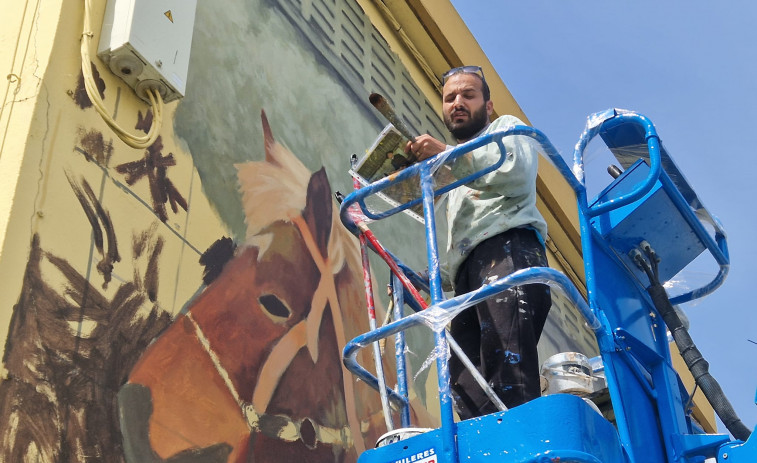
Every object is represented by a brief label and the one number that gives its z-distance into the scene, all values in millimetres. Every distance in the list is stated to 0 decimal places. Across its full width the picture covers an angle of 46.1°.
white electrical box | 3770
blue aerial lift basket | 2648
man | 3246
